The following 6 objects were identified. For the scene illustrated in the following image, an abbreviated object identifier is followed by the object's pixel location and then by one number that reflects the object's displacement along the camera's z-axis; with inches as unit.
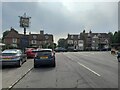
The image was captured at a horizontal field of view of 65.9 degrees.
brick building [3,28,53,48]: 1472.1
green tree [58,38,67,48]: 2244.8
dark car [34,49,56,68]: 295.8
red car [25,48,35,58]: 501.8
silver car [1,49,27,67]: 288.4
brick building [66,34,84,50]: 1828.8
